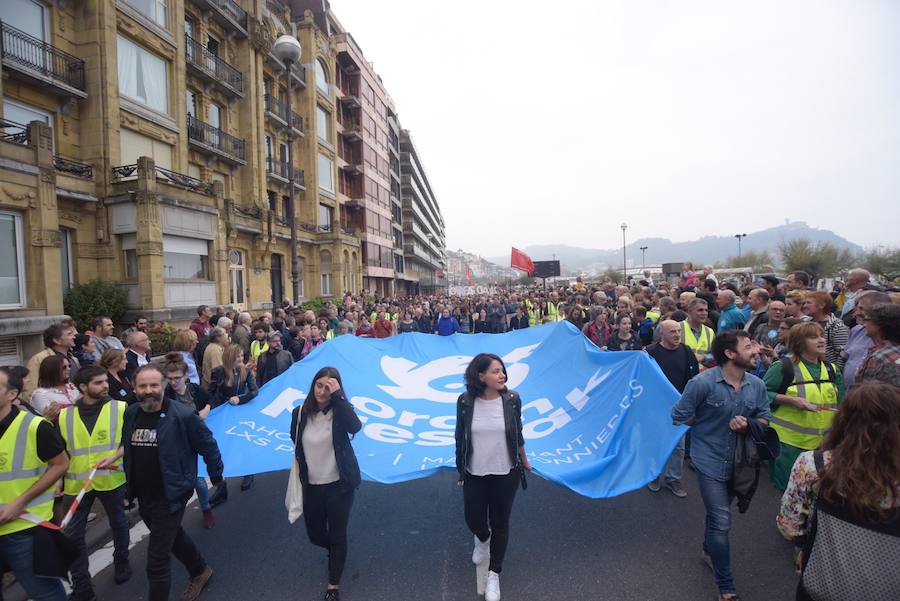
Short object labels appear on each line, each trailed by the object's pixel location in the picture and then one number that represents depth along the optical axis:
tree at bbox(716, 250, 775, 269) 69.31
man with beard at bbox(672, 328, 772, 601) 3.28
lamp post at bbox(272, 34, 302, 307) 13.32
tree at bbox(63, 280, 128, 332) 13.73
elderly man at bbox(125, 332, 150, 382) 5.61
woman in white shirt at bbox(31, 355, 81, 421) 3.94
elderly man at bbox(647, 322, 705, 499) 5.27
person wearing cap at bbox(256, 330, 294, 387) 6.90
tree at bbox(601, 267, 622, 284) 76.29
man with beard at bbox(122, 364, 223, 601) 3.23
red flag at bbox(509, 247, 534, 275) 27.27
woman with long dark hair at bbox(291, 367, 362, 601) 3.53
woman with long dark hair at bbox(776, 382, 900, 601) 1.85
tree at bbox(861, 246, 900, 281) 43.12
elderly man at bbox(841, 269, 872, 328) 5.58
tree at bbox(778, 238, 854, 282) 48.28
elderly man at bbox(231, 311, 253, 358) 8.39
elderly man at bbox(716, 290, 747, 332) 6.80
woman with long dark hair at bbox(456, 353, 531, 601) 3.49
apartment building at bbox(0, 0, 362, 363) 11.88
